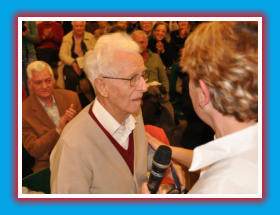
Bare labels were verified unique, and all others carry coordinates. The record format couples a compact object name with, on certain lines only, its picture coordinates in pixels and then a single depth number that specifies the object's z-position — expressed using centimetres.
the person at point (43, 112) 148
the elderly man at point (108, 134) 112
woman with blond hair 78
